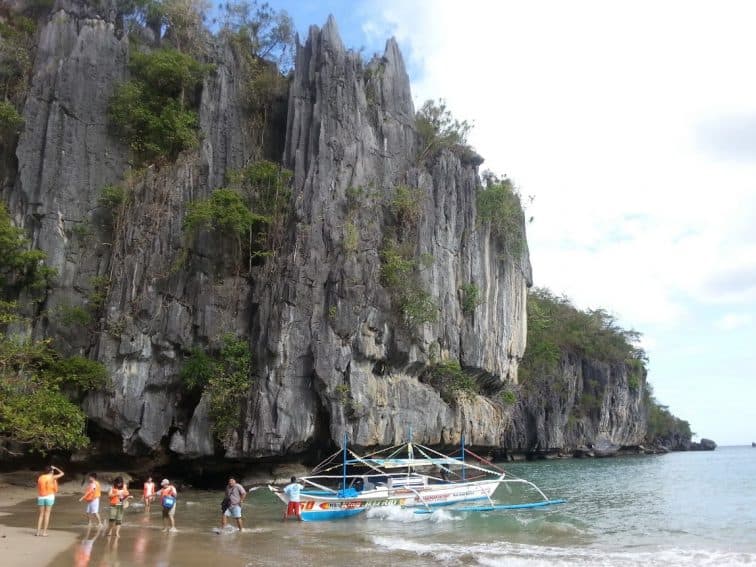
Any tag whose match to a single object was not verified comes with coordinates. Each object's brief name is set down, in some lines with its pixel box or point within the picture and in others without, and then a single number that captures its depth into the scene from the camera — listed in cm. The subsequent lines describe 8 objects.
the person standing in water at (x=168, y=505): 1452
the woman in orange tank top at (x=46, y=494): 1260
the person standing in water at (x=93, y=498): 1374
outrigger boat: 1828
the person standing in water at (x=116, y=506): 1310
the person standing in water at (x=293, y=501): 1769
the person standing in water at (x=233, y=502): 1513
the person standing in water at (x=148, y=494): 1794
